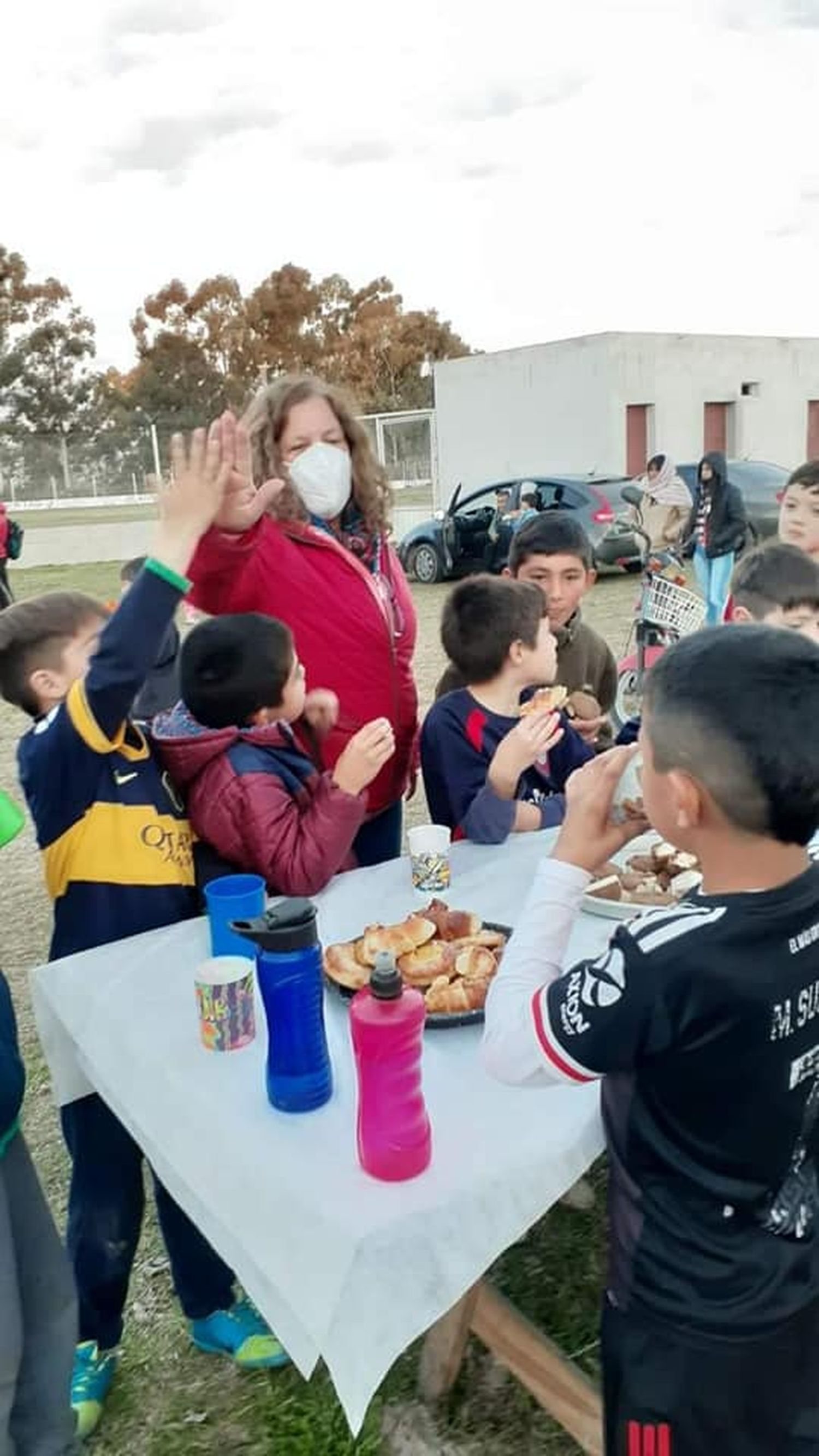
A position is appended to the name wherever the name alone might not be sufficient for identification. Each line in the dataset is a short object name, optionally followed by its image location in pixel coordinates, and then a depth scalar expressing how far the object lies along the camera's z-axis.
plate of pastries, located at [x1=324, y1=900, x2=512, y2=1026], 1.63
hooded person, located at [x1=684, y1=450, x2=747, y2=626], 9.73
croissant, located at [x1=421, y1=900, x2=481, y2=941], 1.81
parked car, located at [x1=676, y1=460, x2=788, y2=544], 12.92
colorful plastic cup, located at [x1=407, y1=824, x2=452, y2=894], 2.16
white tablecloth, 1.22
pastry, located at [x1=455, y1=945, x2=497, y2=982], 1.67
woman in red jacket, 2.52
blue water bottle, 1.39
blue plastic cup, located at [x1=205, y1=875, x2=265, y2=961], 1.82
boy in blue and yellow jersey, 1.73
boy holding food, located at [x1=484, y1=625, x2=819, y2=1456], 1.10
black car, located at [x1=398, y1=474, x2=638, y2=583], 12.39
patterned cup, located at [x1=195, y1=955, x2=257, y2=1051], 1.57
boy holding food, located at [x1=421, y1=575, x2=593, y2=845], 2.48
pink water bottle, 1.27
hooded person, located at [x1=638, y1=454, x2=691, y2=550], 8.65
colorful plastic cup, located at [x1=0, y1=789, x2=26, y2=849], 1.51
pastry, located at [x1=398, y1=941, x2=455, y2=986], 1.68
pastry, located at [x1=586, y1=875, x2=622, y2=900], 2.03
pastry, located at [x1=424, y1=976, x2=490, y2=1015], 1.62
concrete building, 22.34
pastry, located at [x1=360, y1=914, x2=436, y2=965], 1.71
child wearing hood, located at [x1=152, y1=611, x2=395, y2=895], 2.00
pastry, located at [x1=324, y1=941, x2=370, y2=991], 1.66
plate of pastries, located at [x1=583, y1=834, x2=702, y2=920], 1.98
